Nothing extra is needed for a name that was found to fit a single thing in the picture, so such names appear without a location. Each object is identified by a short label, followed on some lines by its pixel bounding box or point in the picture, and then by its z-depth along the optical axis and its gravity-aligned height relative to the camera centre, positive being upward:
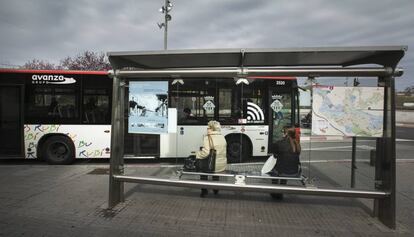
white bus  9.67 -0.02
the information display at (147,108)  6.13 +0.13
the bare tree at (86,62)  36.77 +5.67
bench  5.90 -1.08
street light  18.60 +5.58
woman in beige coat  6.37 -0.56
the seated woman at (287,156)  6.21 -0.70
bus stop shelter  5.03 +0.69
